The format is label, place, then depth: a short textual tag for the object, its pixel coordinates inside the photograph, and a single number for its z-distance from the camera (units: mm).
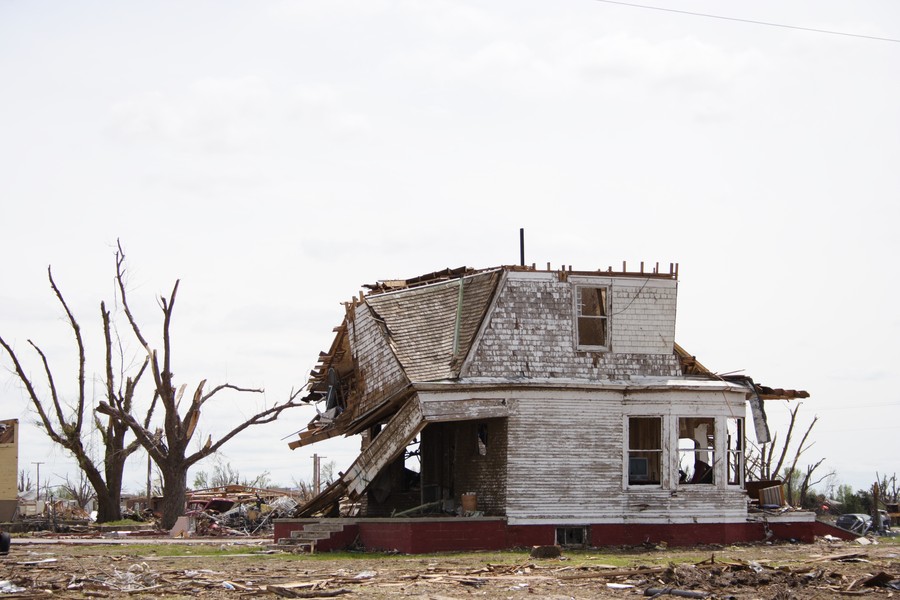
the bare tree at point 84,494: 63634
